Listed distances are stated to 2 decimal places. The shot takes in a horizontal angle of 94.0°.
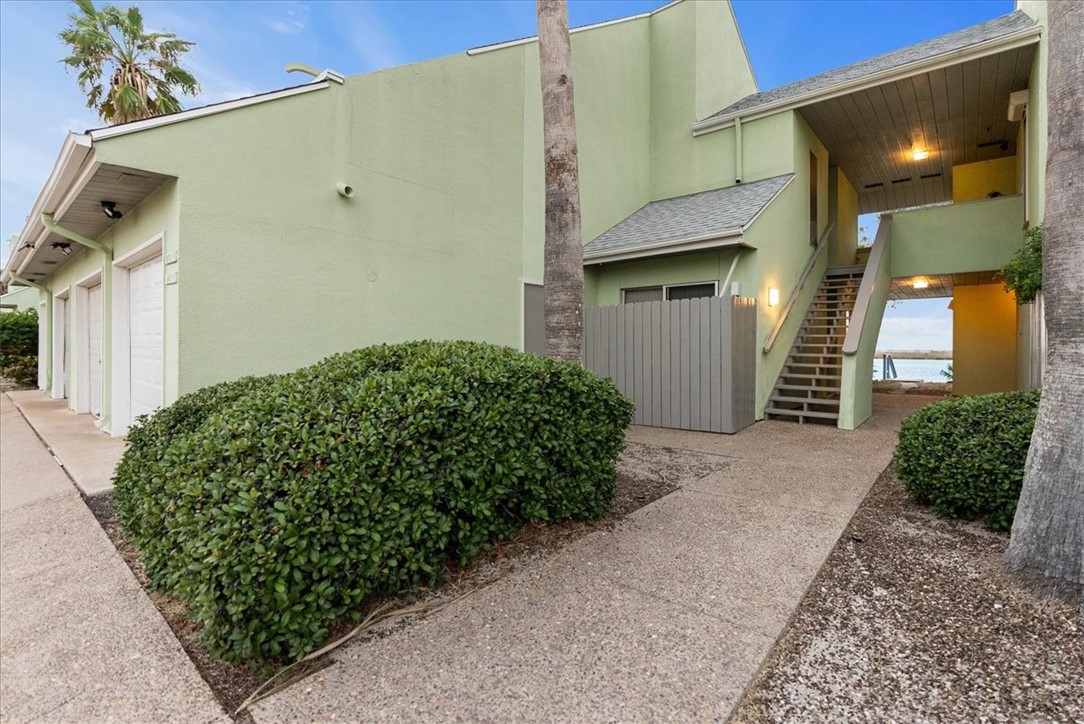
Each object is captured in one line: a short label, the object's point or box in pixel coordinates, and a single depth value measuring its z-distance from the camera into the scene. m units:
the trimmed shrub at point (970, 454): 3.40
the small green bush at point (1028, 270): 5.73
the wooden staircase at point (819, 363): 8.32
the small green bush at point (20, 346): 14.54
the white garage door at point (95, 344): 8.50
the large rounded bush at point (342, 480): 2.11
